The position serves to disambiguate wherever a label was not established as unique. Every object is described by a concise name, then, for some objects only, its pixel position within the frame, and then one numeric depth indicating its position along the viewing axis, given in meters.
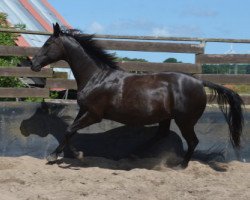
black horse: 11.64
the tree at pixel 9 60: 14.65
